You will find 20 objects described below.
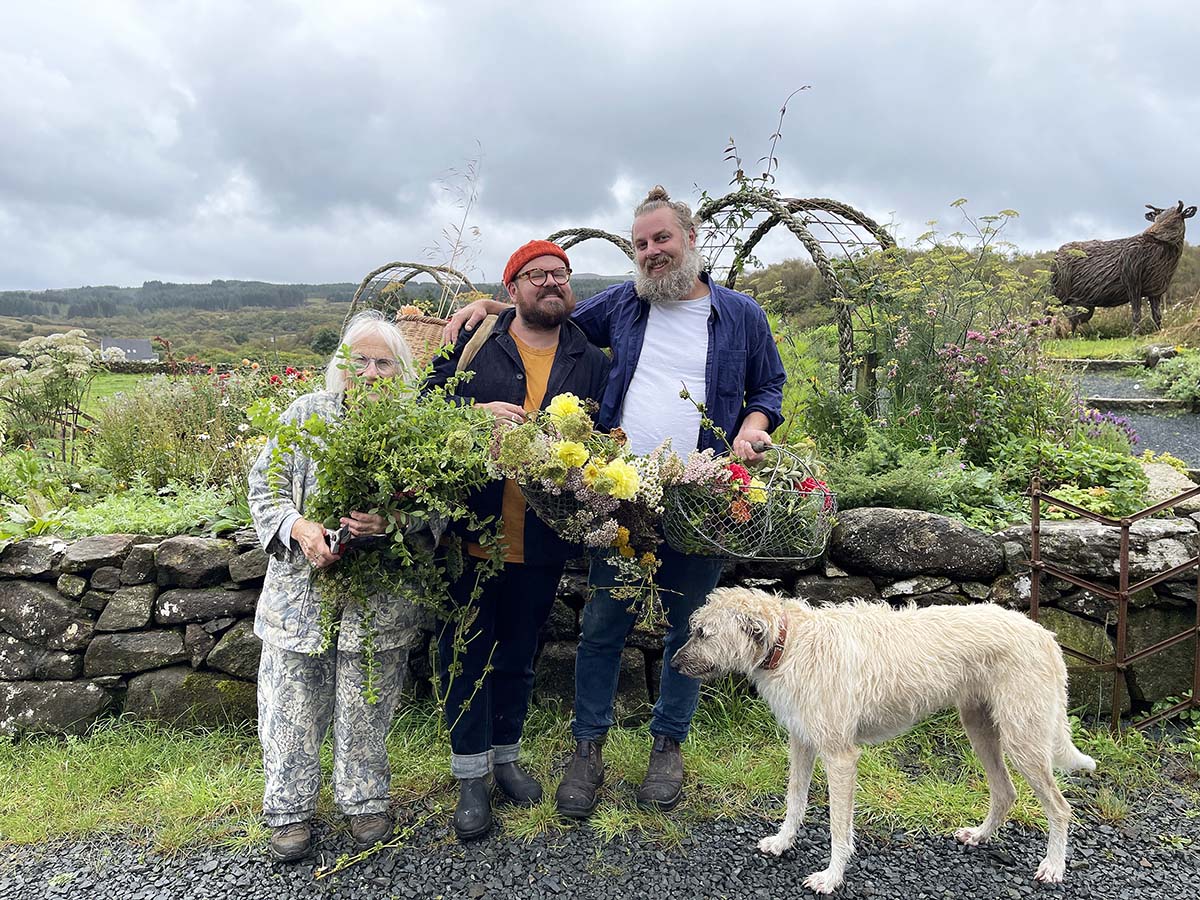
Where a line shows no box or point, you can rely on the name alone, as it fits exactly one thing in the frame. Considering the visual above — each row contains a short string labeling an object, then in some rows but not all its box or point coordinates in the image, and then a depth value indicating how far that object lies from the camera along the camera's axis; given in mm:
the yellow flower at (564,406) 2723
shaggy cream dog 2881
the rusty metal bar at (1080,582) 3975
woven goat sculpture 17188
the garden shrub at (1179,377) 10883
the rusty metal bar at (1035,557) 4020
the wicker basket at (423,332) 5160
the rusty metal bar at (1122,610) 3914
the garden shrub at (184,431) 5914
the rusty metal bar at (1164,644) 3977
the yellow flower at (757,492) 2736
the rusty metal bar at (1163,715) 4041
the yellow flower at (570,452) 2586
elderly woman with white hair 3064
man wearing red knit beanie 3229
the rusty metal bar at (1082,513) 3939
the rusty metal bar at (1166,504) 3879
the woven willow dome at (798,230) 5387
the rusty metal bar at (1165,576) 3922
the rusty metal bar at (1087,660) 4035
